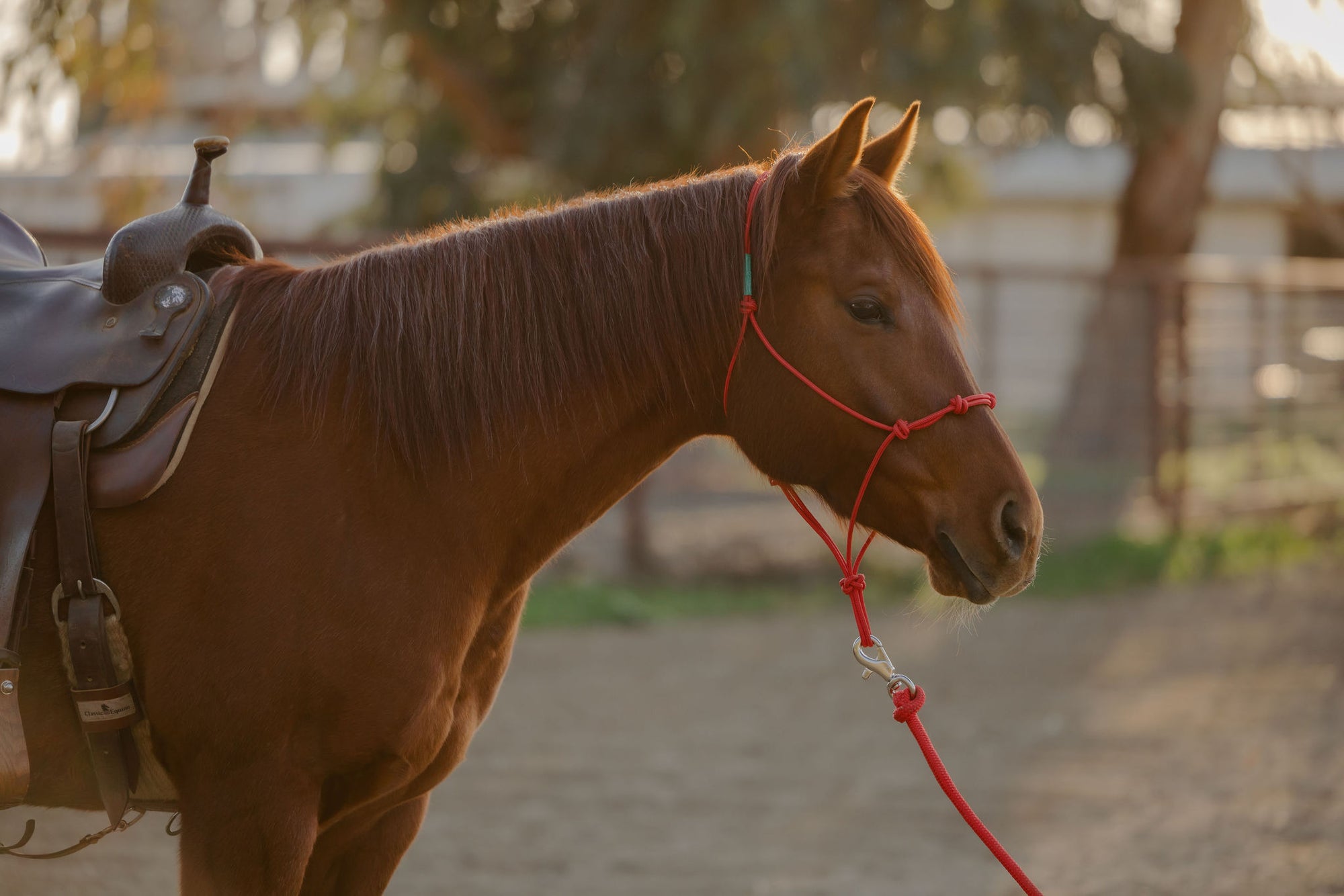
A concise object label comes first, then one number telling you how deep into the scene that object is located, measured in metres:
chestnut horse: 7.15
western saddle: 7.13
